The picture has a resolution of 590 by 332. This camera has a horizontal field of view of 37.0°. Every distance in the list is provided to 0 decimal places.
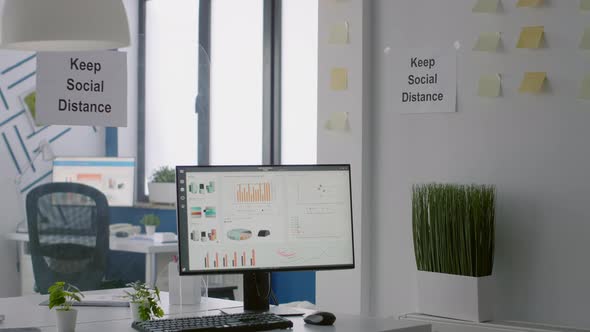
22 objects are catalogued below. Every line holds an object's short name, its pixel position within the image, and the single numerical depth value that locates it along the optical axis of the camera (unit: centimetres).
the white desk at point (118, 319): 247
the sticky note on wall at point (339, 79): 354
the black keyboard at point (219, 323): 234
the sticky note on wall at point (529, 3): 303
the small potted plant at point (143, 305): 248
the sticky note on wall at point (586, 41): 293
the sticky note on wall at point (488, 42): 315
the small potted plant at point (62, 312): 235
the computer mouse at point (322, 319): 251
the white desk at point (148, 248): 487
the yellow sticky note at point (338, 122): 353
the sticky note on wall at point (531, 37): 303
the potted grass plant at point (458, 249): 301
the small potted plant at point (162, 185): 522
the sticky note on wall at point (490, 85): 316
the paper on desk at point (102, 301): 285
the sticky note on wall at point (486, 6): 313
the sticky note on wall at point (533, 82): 304
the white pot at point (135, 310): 257
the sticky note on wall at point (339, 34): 353
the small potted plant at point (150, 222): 520
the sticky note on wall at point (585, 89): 293
